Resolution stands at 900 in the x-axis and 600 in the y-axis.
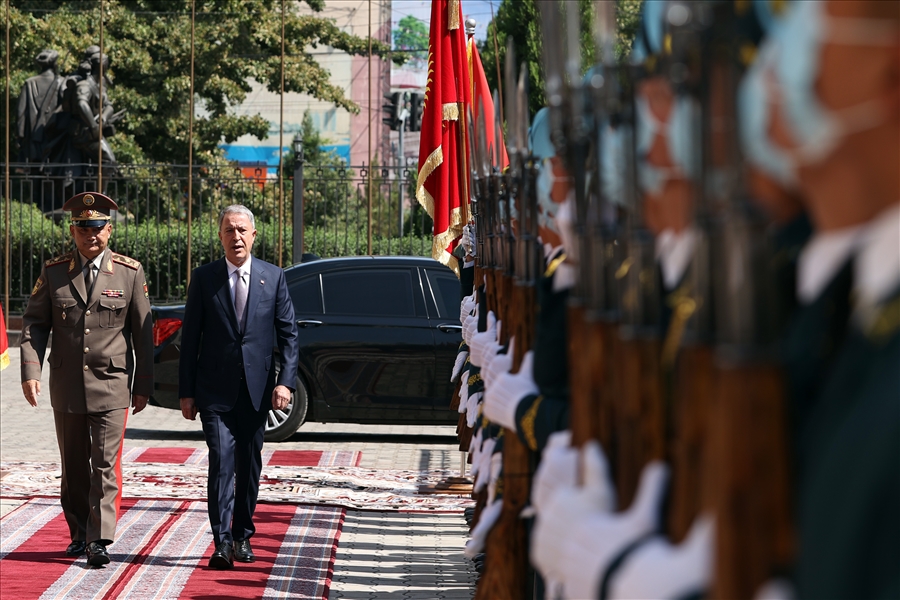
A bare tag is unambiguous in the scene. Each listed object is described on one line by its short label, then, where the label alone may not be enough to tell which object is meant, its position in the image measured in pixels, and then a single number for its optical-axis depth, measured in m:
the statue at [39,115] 38.50
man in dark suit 11.80
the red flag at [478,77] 12.27
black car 19.19
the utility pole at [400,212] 31.60
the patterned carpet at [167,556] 10.80
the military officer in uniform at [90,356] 11.87
